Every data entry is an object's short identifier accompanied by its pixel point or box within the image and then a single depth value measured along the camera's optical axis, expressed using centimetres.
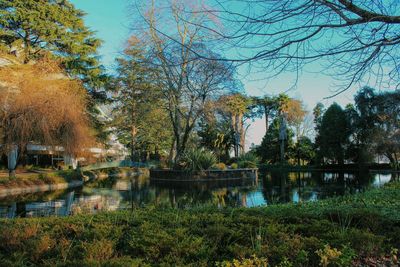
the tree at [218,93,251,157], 3717
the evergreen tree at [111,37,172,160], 3080
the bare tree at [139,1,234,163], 2395
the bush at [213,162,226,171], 2381
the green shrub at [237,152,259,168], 2698
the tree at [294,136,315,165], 4309
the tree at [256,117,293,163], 4362
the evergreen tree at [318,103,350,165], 3928
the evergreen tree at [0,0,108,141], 2497
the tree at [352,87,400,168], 3197
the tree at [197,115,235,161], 4262
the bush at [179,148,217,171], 2278
